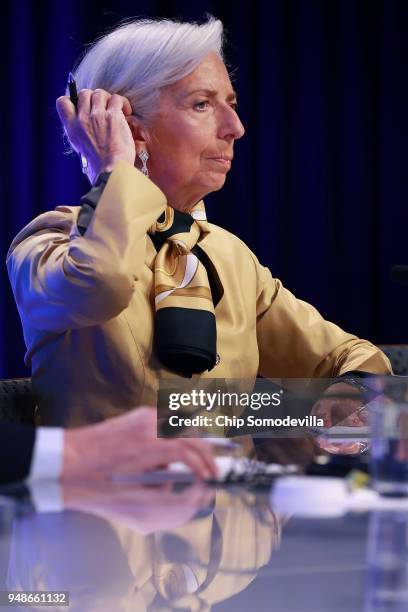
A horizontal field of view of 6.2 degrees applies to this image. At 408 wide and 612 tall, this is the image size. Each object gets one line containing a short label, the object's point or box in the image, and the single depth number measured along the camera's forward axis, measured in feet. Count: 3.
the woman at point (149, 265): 16.07
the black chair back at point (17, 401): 16.47
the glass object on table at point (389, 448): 14.23
